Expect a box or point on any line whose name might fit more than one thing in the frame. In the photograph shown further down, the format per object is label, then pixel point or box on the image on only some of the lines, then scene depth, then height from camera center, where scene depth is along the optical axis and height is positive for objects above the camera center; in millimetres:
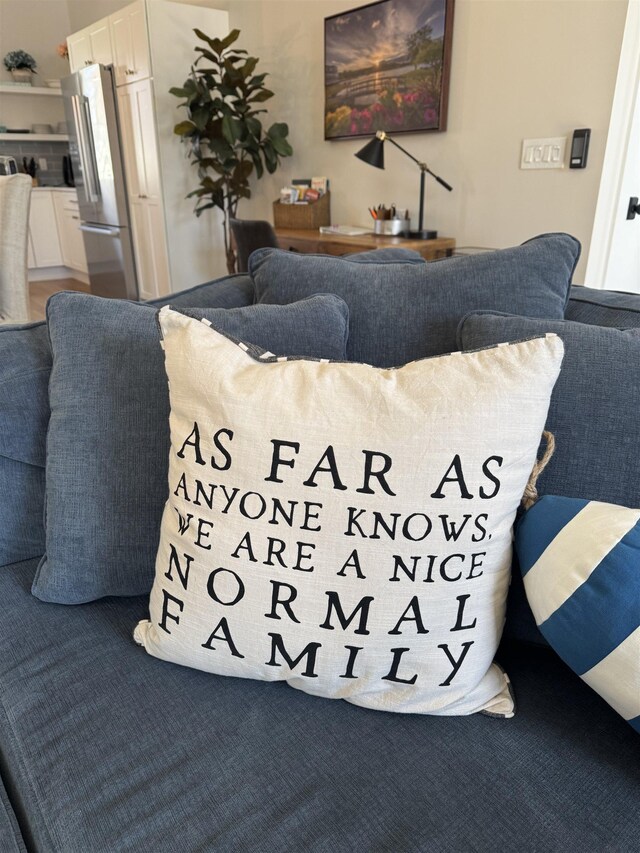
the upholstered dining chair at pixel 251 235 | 2867 -207
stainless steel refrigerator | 4262 +108
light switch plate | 2475 +143
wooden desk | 2793 -250
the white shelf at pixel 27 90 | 5703 +926
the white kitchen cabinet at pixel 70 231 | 5664 -375
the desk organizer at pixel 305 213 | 3586 -137
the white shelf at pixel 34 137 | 5801 +503
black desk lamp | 2785 +161
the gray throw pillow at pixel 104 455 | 900 -376
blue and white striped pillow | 615 -413
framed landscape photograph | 2797 +586
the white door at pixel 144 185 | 3973 +37
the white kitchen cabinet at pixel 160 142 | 3762 +307
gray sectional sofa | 636 -621
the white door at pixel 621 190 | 2203 -7
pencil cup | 3029 -181
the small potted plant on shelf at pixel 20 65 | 5805 +1168
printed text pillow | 662 -351
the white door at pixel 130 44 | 3730 +901
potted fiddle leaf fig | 3574 +373
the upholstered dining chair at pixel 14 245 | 2221 -191
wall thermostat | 2354 +153
